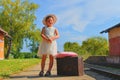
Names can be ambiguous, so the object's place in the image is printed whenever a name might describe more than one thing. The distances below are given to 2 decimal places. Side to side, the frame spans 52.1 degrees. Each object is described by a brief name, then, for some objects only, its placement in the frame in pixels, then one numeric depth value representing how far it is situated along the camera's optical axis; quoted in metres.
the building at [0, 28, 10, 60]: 18.07
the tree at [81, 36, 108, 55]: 29.33
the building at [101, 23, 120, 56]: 12.63
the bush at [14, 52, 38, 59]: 27.32
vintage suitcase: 3.43
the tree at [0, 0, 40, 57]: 24.04
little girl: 3.50
